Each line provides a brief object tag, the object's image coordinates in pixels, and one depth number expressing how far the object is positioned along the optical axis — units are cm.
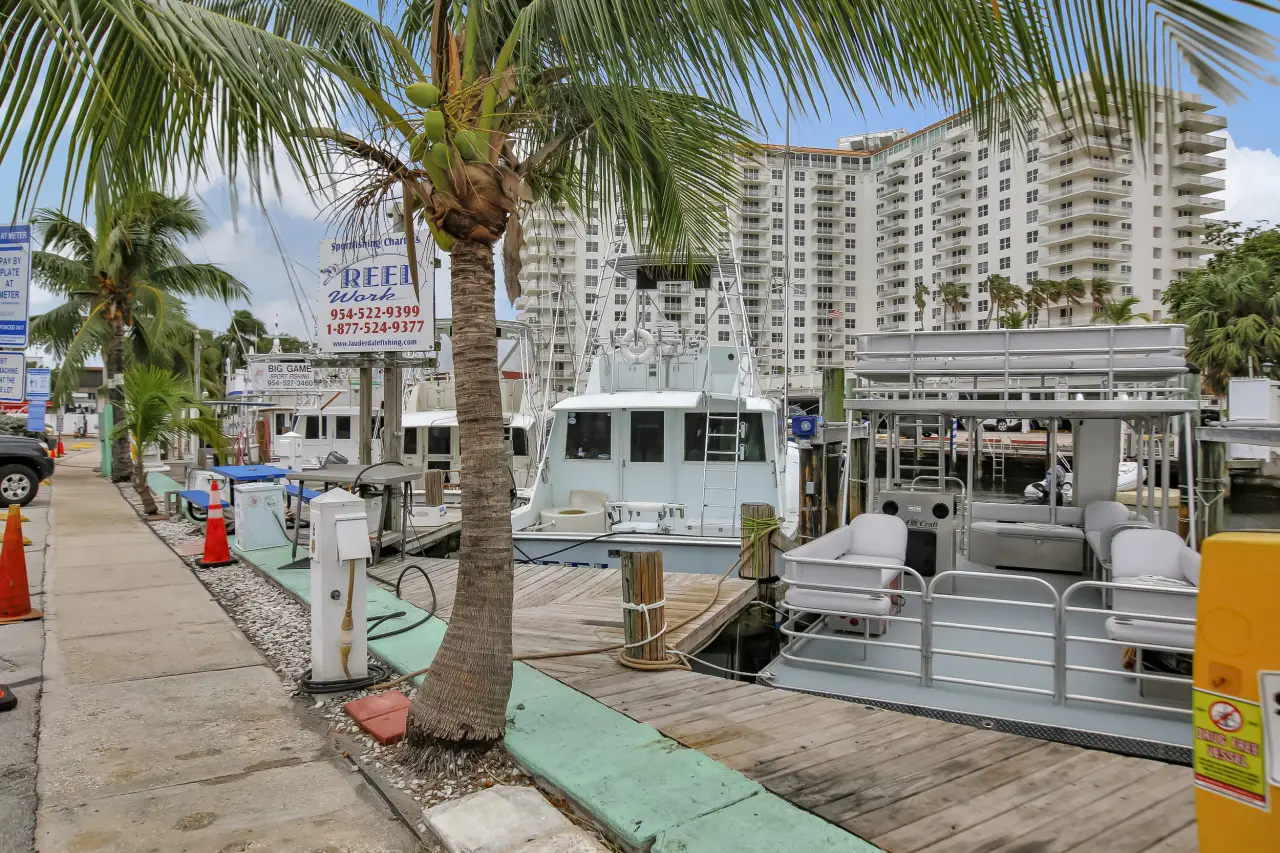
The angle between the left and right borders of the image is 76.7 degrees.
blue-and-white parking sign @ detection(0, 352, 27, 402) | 641
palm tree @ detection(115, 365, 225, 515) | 1375
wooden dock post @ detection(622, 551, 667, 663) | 571
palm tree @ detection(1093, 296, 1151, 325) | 5159
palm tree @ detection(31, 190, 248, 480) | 1859
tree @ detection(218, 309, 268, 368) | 6202
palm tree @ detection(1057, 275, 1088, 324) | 6450
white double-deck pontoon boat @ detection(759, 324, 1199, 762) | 508
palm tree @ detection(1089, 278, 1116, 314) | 6400
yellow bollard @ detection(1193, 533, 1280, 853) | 196
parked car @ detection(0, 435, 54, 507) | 1491
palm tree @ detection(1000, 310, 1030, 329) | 6059
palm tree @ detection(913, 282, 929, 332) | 8375
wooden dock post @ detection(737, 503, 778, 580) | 887
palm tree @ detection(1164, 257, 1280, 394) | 2908
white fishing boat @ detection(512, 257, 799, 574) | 1084
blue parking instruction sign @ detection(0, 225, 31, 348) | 607
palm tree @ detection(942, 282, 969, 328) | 7769
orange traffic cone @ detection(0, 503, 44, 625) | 710
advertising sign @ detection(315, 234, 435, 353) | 977
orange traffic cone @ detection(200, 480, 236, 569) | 973
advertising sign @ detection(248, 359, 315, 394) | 2252
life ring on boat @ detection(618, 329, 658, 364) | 1255
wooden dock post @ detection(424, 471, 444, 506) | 1527
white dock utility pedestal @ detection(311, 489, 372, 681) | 510
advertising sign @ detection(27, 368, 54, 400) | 1002
